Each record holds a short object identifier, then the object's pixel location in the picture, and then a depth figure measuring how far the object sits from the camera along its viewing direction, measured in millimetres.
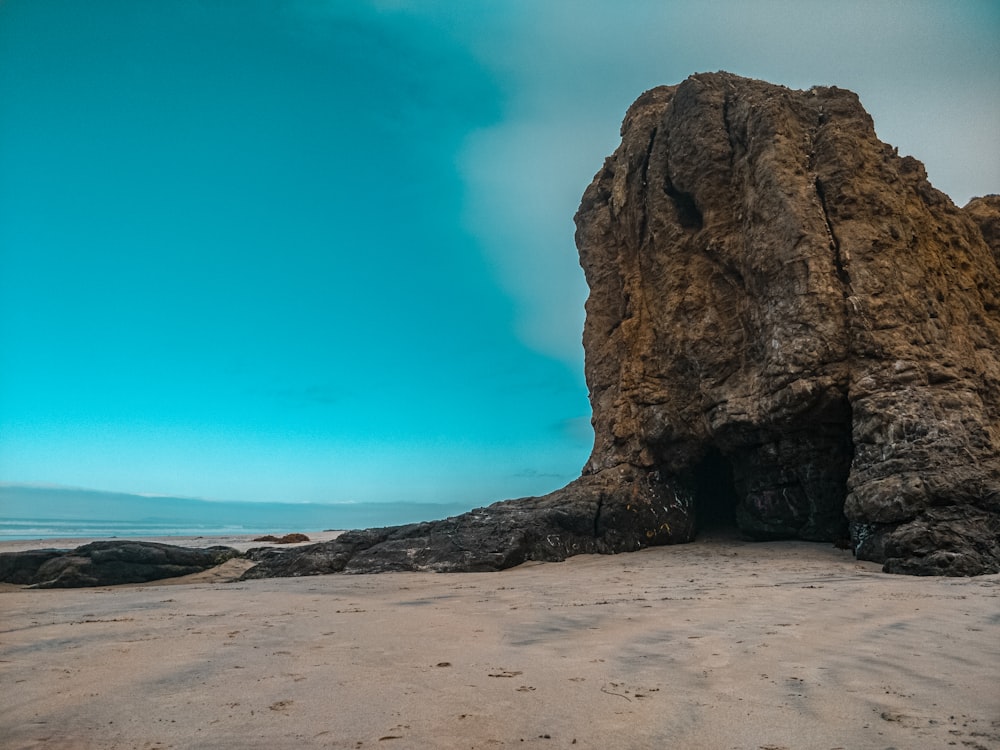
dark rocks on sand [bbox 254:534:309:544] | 23641
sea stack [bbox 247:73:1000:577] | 10367
